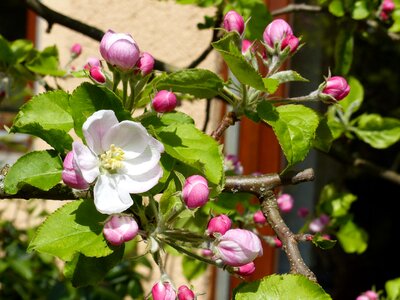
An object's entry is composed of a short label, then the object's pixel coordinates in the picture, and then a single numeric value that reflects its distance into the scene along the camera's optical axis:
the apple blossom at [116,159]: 0.80
